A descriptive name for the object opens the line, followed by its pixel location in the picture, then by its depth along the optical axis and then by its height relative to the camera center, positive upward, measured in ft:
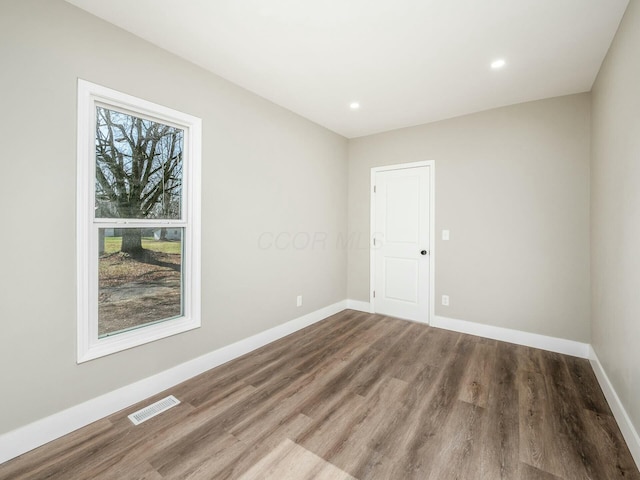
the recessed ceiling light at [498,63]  7.85 +4.75
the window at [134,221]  6.33 +0.38
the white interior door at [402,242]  12.76 -0.15
